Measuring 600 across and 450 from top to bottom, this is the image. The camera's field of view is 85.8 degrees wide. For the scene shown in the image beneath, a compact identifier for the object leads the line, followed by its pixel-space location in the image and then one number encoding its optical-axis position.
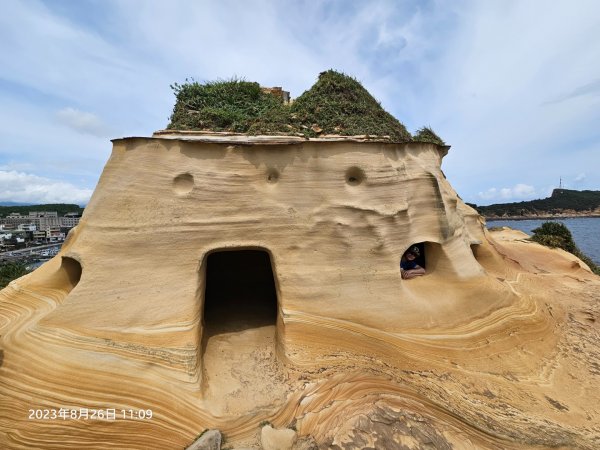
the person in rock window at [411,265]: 6.65
